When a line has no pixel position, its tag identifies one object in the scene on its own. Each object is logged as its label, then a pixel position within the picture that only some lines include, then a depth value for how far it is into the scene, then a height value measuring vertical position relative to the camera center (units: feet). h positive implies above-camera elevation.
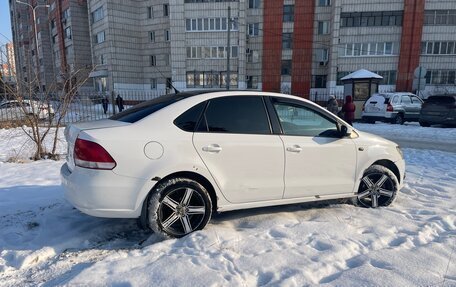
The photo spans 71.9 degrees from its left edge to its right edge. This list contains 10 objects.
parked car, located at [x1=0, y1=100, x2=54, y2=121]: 25.33 -1.38
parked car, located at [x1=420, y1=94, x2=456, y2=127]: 50.03 -2.84
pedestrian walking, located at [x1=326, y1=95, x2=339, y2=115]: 44.36 -1.81
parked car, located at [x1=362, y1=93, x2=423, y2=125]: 56.29 -2.81
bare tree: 24.91 -0.74
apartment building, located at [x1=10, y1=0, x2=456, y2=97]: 114.93 +18.74
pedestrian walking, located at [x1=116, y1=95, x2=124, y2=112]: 81.98 -2.64
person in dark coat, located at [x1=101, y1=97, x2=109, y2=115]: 71.93 -2.60
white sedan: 10.21 -2.40
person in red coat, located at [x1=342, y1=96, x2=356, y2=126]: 42.55 -2.31
